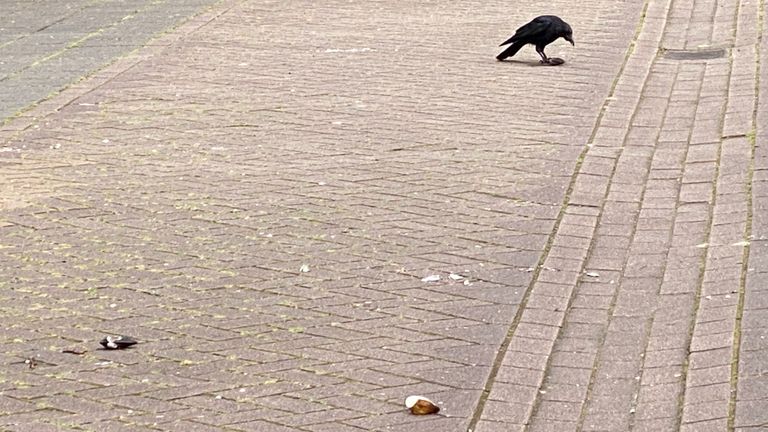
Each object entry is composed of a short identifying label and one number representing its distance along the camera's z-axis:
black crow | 11.32
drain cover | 11.68
